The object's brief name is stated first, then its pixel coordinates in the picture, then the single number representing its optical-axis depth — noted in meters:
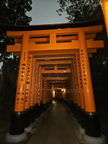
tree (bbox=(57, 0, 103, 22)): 6.55
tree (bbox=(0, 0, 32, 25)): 7.53
